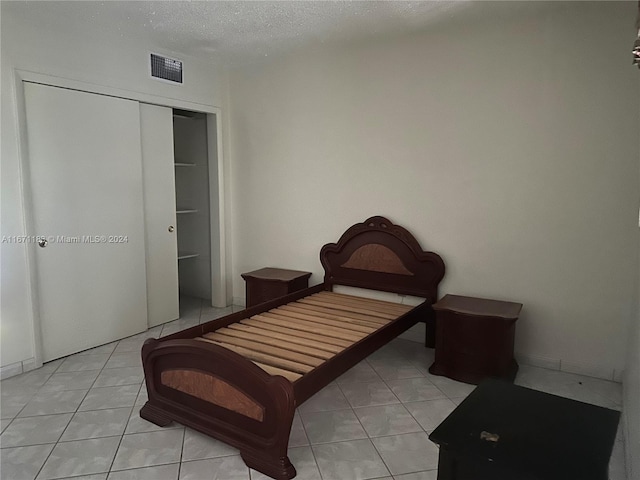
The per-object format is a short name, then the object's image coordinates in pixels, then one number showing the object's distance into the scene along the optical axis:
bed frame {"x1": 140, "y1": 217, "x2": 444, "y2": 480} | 1.95
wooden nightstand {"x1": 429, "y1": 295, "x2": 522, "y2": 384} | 2.79
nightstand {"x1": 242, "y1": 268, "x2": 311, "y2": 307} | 3.89
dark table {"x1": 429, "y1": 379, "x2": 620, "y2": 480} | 0.97
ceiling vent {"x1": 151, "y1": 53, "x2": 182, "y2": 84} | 3.72
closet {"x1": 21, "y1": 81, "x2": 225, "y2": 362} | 3.09
